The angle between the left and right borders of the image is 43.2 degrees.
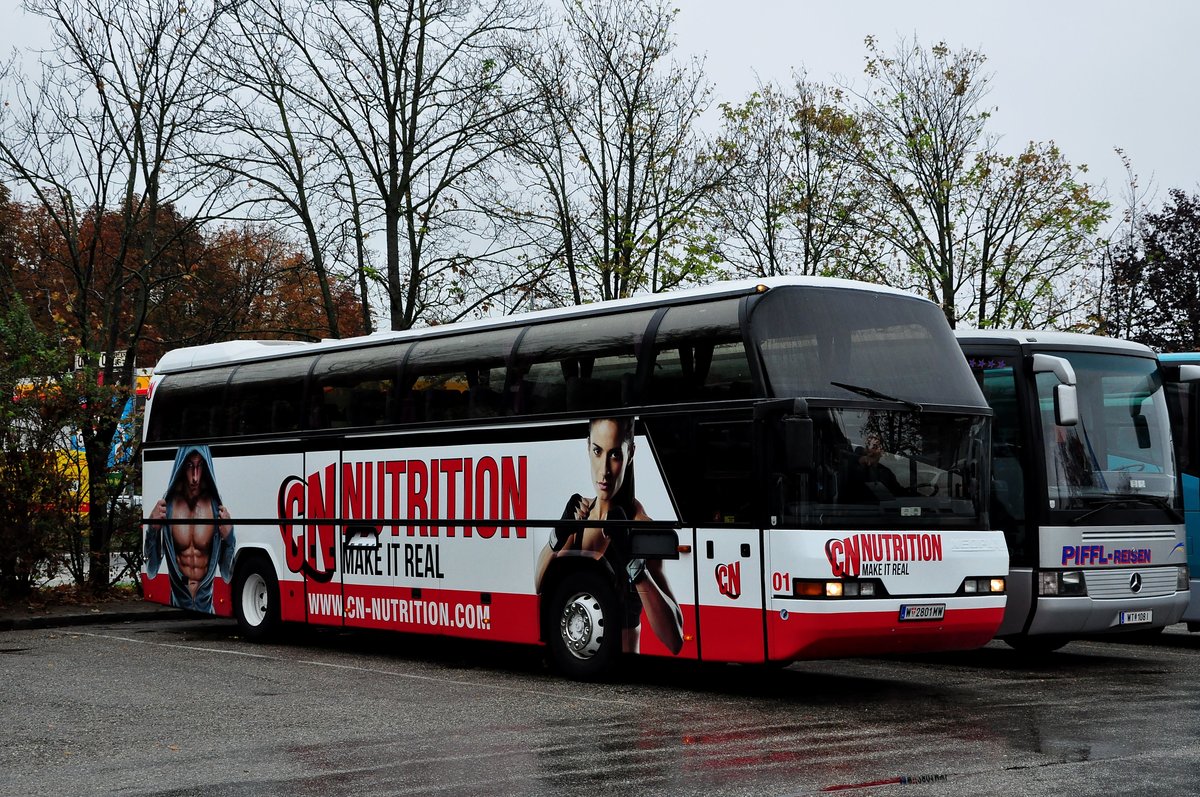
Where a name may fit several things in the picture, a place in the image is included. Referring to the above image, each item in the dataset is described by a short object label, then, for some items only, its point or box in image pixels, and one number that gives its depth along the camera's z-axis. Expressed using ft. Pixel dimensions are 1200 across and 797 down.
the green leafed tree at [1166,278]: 124.47
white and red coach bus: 38.88
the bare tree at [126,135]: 75.25
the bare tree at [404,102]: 82.84
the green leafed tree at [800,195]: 102.83
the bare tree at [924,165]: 100.73
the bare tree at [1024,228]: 99.96
